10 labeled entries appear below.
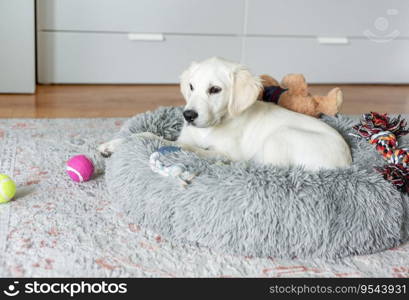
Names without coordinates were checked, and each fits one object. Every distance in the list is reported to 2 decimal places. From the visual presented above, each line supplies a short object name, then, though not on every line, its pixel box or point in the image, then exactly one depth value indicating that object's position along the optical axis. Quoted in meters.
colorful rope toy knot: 2.23
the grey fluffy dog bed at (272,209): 1.98
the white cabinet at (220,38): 4.12
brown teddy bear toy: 3.01
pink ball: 2.49
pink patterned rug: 1.87
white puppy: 2.38
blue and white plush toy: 2.11
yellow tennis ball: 2.22
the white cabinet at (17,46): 3.74
